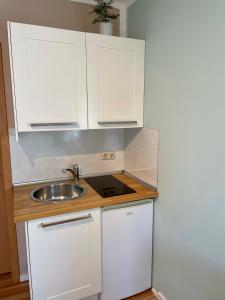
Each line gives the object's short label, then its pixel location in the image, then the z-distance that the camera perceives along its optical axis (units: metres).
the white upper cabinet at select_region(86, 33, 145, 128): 1.63
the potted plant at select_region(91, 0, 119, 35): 1.69
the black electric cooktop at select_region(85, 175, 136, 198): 1.71
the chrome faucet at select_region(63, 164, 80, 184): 1.97
